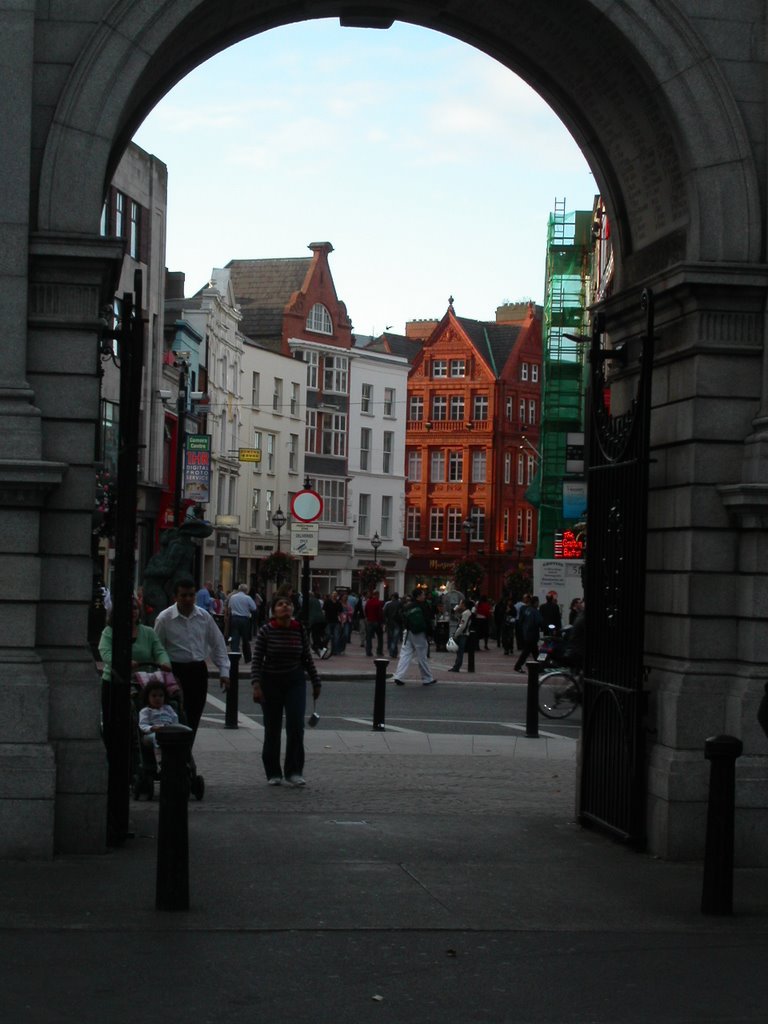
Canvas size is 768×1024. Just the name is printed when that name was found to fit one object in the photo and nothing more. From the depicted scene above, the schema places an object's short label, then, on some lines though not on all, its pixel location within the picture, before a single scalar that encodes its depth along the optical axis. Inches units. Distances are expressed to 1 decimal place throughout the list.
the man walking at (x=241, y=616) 1290.8
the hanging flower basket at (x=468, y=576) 2928.2
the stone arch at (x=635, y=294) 397.7
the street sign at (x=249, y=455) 2357.8
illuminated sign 1905.9
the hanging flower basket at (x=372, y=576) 2632.9
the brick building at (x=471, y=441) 4212.6
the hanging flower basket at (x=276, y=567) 2357.3
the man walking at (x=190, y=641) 540.7
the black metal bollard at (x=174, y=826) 330.0
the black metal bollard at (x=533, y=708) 766.5
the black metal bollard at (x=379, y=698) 772.0
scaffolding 2338.8
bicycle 930.1
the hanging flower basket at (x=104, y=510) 471.2
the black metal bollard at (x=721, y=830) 345.7
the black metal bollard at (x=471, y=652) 1406.3
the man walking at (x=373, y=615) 1663.4
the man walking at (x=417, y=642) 1151.6
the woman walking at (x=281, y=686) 547.8
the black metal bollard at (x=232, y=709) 759.8
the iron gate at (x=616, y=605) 418.9
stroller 509.7
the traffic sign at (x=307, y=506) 1057.5
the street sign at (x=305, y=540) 1090.7
